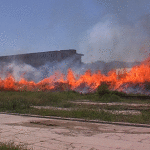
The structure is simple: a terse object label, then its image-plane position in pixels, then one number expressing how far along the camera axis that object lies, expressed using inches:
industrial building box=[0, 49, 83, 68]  1160.2
